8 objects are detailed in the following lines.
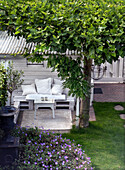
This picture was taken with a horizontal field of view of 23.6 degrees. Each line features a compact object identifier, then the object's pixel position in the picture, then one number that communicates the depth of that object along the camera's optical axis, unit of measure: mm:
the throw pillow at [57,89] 10000
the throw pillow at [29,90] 10062
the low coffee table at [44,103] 9227
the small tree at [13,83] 8781
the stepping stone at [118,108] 10722
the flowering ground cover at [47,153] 6062
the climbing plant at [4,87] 5896
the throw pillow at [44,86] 10203
